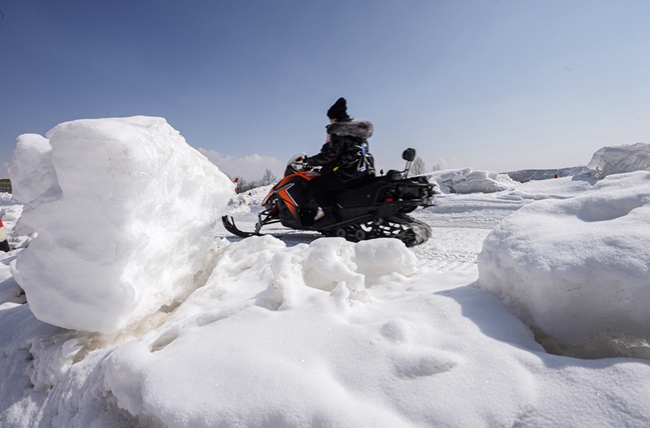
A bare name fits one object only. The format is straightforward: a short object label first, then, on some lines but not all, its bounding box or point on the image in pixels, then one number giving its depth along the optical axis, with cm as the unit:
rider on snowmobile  432
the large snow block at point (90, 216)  148
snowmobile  410
